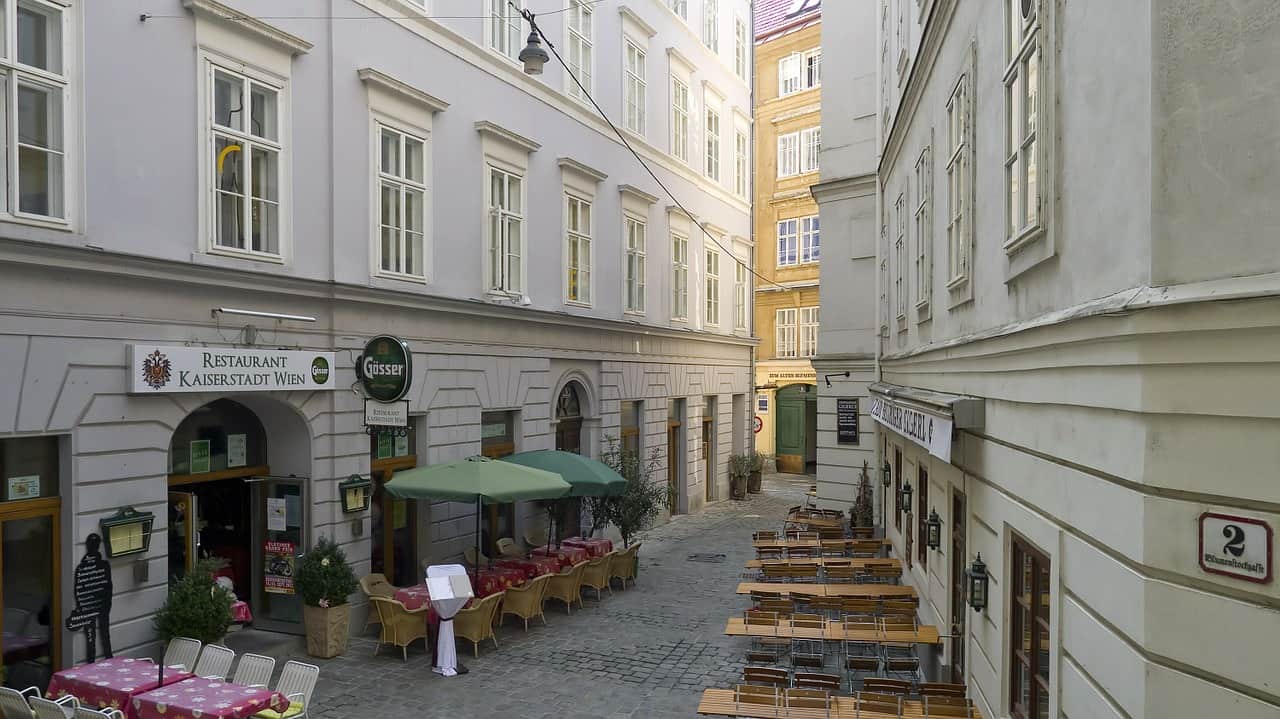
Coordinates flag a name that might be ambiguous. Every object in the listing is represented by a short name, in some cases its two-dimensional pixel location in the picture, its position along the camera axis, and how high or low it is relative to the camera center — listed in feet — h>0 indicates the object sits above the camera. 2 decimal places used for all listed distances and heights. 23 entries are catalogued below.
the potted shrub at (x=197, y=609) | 33.09 -9.99
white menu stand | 37.55 -11.02
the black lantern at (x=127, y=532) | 31.78 -6.75
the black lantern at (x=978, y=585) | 24.47 -6.69
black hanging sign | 71.61 -5.55
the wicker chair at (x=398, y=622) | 39.24 -12.41
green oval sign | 42.47 -0.79
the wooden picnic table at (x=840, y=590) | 42.78 -12.33
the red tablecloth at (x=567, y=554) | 51.26 -12.34
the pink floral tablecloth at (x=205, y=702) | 26.22 -10.87
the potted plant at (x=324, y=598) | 38.93 -11.12
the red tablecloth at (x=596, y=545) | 54.95 -12.41
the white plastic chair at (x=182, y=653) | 31.71 -11.15
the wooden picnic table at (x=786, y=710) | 27.96 -11.96
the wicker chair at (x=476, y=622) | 40.42 -12.77
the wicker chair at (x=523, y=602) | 44.45 -12.90
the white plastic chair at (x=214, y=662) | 30.50 -11.05
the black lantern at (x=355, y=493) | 42.11 -6.99
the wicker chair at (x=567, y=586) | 48.01 -13.14
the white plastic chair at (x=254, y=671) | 29.60 -11.03
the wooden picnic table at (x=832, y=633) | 35.22 -12.23
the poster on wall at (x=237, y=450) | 40.24 -4.60
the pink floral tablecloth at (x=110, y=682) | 27.40 -10.79
